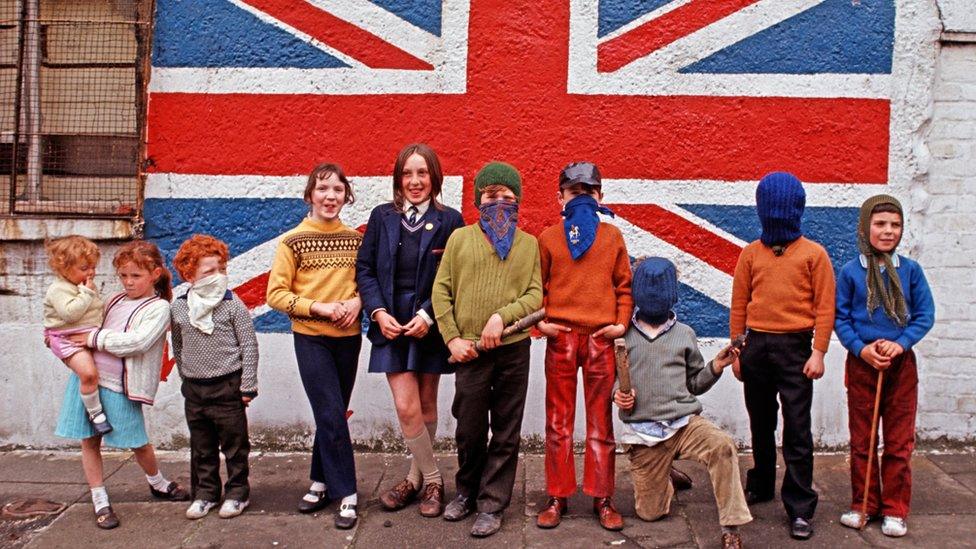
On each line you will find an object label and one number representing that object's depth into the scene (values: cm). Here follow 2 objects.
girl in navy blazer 418
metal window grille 550
